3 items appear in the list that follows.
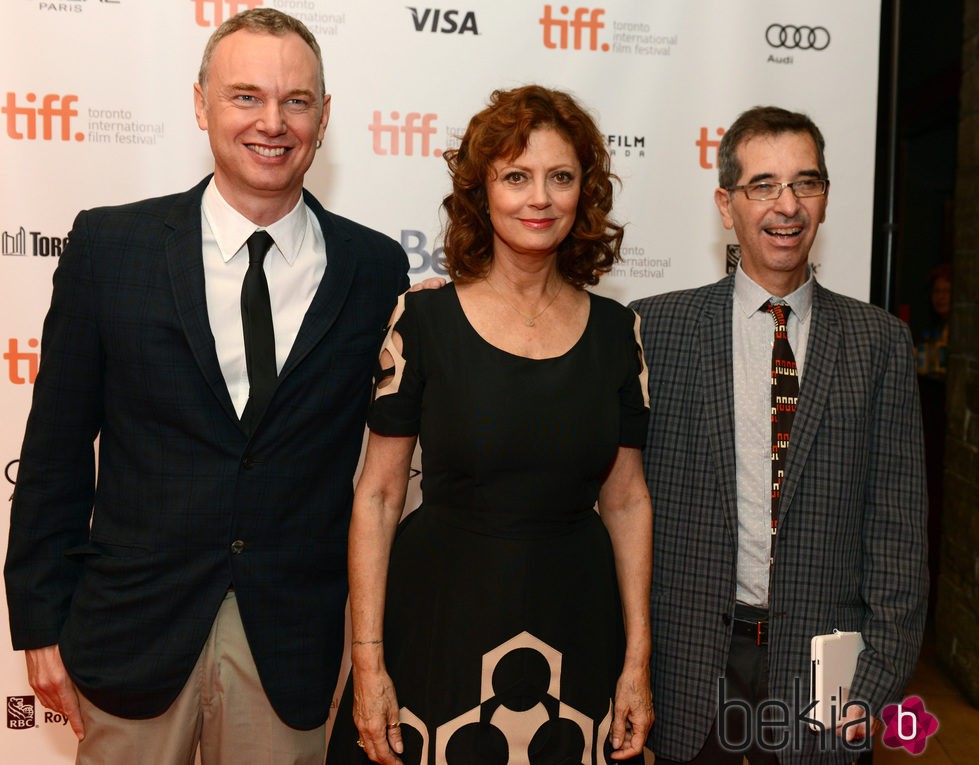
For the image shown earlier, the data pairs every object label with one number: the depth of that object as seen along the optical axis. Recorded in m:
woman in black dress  1.82
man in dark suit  1.84
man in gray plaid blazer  1.95
